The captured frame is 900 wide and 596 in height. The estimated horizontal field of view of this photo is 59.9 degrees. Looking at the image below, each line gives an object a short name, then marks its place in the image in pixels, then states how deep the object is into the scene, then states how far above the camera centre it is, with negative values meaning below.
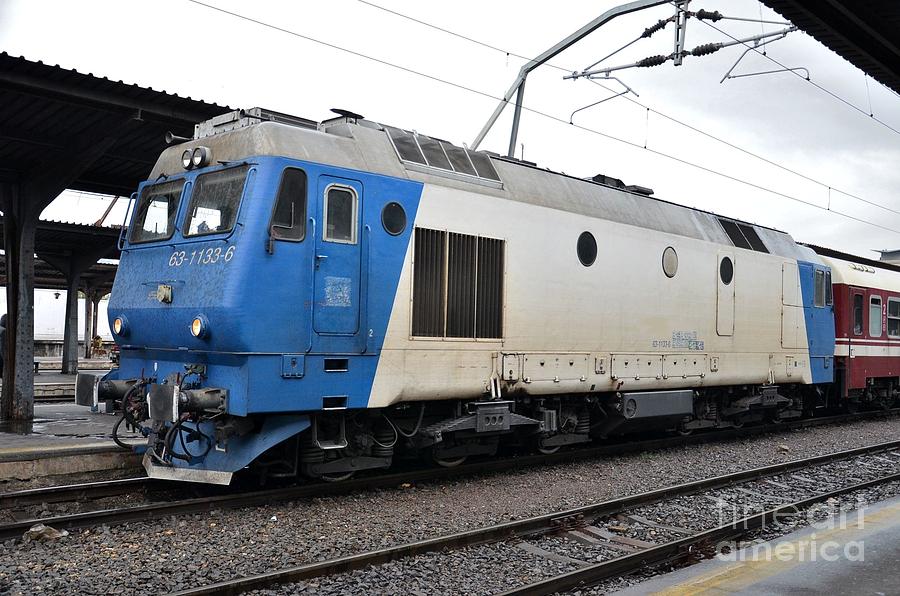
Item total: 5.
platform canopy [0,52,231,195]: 10.51 +3.43
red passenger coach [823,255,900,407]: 17.97 +0.42
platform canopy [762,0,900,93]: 6.50 +2.84
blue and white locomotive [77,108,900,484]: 7.71 +0.45
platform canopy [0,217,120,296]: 19.95 +2.80
